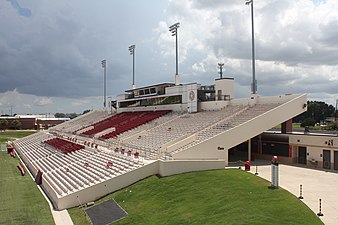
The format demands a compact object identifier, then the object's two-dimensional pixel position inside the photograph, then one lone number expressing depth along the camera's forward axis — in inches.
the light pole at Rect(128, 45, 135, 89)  2362.8
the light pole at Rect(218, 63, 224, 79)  1717.5
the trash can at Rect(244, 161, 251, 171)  856.9
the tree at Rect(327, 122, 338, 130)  1963.6
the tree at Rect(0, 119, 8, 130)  3900.8
